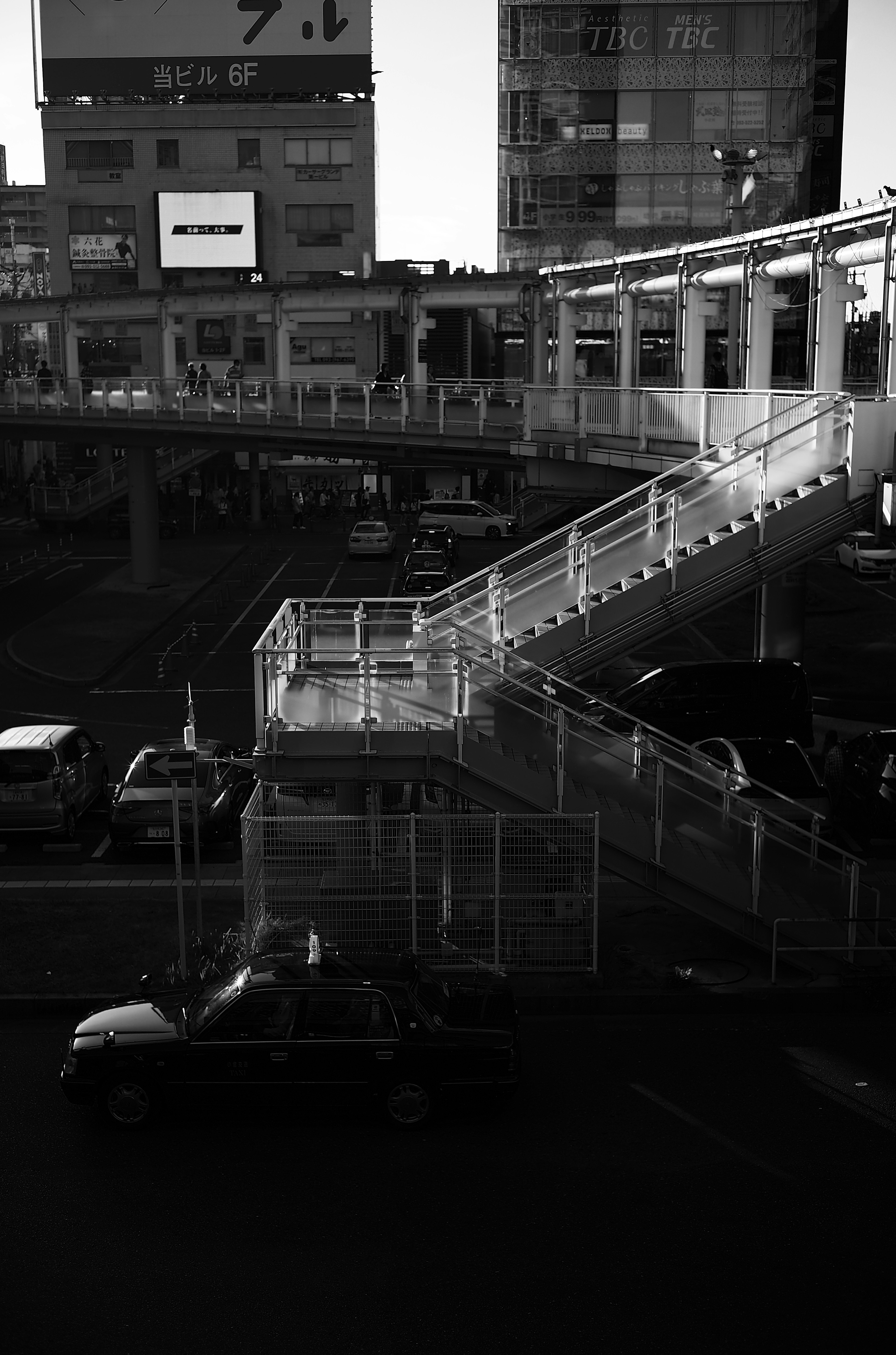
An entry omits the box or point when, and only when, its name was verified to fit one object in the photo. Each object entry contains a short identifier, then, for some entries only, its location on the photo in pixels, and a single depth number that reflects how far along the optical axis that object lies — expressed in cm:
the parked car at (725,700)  2278
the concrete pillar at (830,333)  2088
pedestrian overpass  1393
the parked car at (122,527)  5675
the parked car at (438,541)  4591
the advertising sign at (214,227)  7575
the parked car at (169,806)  1808
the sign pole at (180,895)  1308
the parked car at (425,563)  4047
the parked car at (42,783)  1850
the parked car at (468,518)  5369
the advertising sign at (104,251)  7688
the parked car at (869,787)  1866
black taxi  1078
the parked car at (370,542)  4944
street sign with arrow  1300
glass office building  6625
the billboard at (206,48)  7675
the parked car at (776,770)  1758
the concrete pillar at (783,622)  2739
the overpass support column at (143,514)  4319
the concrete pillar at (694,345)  2788
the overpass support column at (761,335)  2402
